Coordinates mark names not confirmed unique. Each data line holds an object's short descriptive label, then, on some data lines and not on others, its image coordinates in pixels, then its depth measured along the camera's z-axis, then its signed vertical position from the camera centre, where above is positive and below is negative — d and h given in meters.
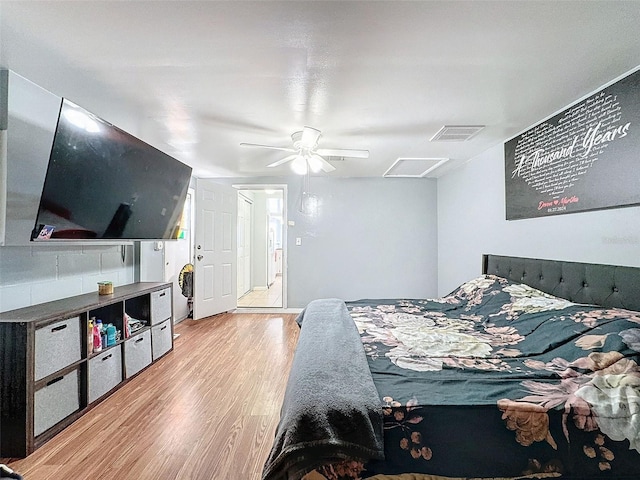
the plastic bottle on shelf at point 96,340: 2.35 -0.69
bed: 1.13 -0.59
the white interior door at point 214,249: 4.53 -0.07
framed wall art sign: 1.94 +0.62
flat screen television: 1.98 +0.45
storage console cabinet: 1.79 -0.78
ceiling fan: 2.87 +0.89
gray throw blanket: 1.09 -0.62
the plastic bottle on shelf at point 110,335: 2.49 -0.69
